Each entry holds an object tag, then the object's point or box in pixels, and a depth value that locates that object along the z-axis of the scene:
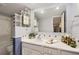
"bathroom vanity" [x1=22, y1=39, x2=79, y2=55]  1.42
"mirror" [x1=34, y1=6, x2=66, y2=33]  1.47
